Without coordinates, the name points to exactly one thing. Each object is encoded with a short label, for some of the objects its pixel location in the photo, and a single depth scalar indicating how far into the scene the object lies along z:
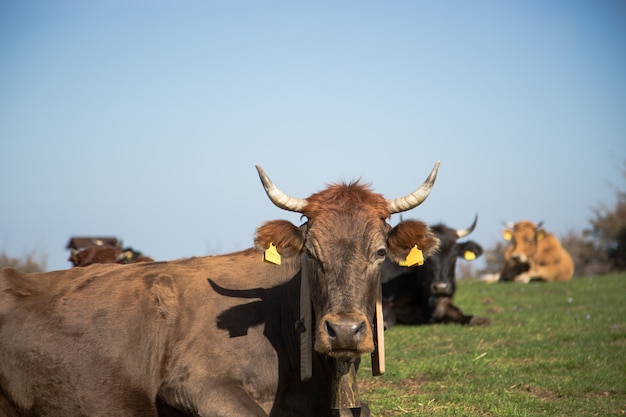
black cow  13.75
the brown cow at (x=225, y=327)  5.63
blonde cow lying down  24.86
